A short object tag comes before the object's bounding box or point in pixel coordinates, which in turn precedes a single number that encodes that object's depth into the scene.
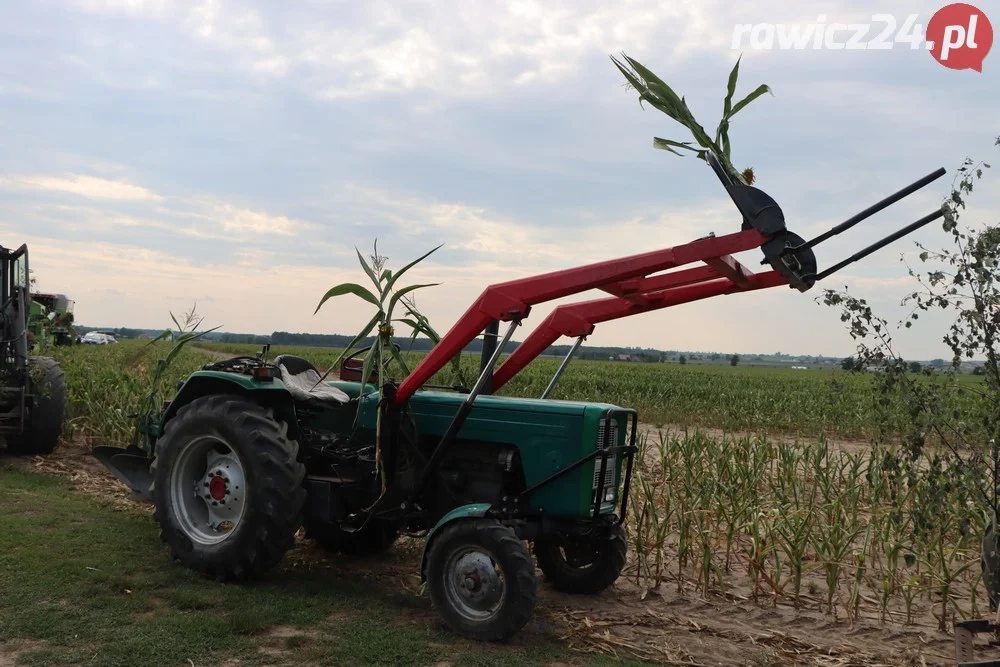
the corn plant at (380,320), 4.65
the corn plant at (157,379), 6.21
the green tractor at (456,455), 4.06
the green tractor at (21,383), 8.28
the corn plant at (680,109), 3.79
